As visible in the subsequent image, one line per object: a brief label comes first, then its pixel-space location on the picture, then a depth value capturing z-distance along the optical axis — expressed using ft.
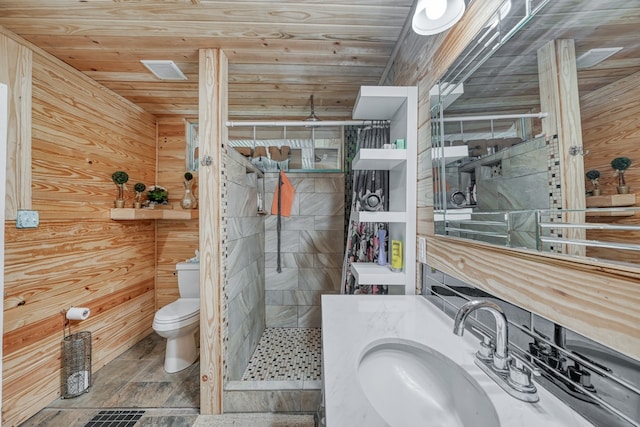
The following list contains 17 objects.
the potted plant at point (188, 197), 8.87
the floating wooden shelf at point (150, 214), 7.52
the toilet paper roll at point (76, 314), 5.98
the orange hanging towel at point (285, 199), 8.07
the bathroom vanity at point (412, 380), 1.85
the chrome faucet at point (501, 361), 2.05
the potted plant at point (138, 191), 8.15
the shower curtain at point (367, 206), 5.78
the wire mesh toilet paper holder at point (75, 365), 5.89
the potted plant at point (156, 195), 8.77
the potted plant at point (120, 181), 7.45
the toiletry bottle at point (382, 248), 5.57
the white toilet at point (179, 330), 6.66
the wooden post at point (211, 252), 5.29
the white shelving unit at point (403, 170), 4.69
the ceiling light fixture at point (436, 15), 2.93
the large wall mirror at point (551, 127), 1.54
